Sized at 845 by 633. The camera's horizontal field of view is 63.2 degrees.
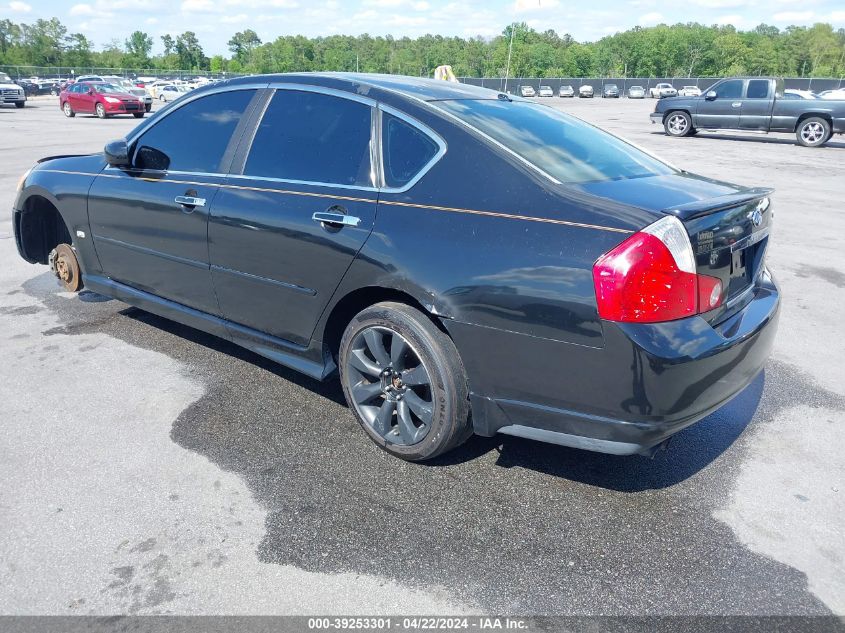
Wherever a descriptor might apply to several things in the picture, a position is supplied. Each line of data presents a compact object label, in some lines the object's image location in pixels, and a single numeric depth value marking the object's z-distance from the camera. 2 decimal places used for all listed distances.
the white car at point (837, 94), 19.61
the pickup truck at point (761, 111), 18.89
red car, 28.67
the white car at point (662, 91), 65.41
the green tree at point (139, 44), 148.95
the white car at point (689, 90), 61.59
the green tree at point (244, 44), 140.75
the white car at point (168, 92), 49.25
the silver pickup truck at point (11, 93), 34.53
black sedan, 2.60
